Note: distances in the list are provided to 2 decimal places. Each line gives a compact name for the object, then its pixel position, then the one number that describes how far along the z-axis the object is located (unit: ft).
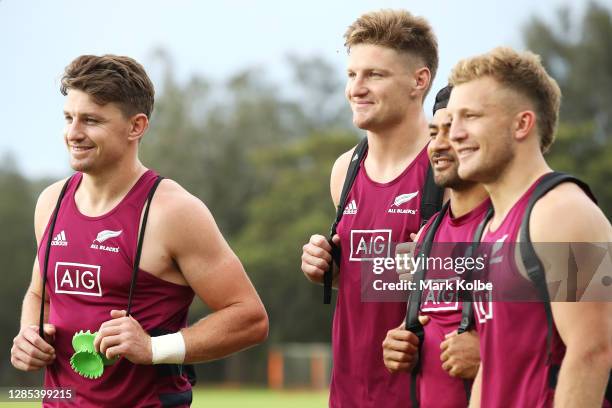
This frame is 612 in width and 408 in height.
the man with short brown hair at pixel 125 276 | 41.75
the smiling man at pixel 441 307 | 37.06
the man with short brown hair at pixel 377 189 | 43.57
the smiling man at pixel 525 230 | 29.60
